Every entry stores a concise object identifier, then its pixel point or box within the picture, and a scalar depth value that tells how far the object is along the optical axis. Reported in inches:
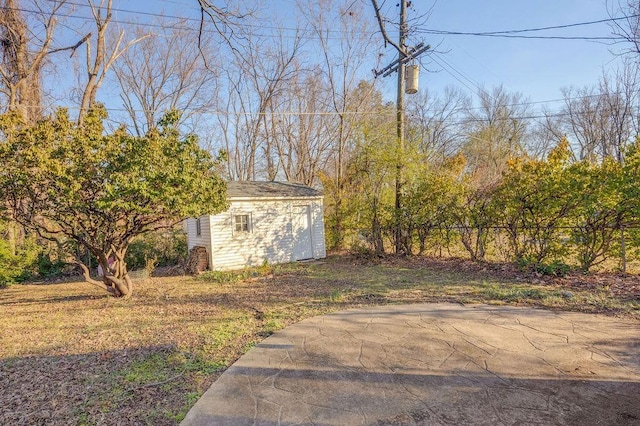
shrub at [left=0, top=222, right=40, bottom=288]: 321.8
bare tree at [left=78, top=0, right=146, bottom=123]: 439.0
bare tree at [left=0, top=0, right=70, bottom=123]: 408.2
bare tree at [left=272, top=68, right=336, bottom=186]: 656.4
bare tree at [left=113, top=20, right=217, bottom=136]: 672.4
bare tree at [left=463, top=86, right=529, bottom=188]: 824.3
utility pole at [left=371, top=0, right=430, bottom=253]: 400.2
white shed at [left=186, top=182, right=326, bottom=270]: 405.1
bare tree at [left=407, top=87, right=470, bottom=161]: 833.5
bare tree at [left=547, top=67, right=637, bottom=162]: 682.2
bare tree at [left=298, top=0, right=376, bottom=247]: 581.3
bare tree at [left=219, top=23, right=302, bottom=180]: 655.1
